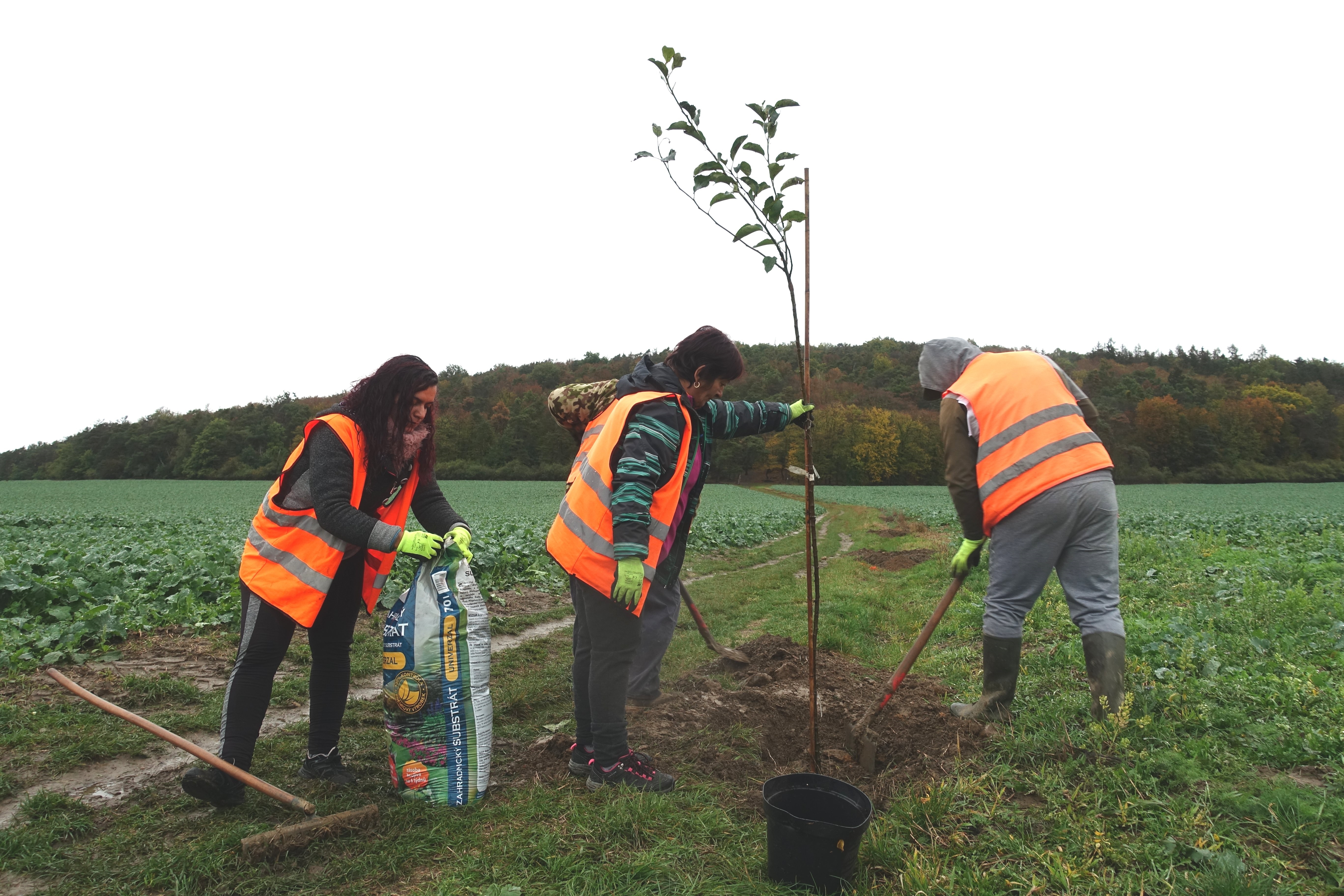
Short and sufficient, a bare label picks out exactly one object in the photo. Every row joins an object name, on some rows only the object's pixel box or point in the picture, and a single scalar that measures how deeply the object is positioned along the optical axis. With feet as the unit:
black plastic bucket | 6.83
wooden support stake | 8.38
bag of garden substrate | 9.23
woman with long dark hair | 8.86
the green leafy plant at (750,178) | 7.89
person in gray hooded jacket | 9.86
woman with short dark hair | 8.96
